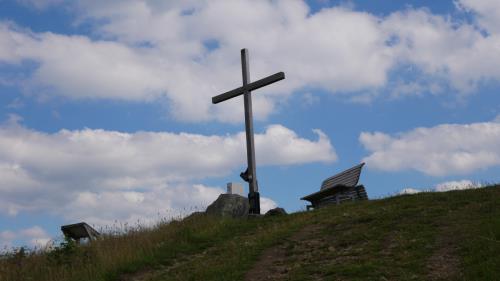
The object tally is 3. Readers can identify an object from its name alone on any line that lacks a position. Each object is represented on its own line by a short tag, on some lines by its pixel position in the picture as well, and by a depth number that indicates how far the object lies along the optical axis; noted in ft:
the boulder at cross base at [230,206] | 51.98
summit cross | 55.11
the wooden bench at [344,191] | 56.59
